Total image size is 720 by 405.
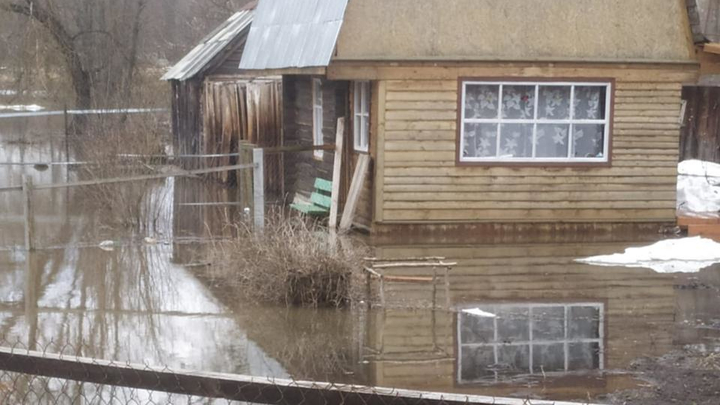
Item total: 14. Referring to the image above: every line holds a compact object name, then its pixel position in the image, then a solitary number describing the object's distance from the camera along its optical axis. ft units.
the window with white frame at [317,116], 66.31
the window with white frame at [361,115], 56.90
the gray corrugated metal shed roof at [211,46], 86.38
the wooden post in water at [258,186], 51.57
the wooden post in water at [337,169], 59.11
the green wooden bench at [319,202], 61.52
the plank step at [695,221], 57.11
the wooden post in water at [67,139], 88.89
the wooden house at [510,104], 54.24
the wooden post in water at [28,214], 48.75
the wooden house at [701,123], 79.97
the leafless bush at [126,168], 56.85
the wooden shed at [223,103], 77.90
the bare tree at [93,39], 111.06
